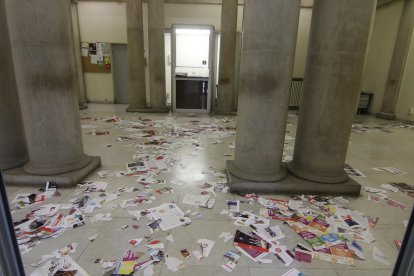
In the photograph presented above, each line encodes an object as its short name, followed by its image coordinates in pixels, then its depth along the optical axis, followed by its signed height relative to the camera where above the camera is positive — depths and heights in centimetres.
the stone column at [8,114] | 309 -62
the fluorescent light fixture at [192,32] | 825 +123
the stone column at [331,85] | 275 -12
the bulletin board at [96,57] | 953 +36
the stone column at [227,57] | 761 +42
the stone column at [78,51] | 905 +54
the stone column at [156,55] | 752 +40
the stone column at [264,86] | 269 -16
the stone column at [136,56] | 764 +35
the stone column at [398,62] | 774 +46
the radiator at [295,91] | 949 -65
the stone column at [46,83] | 274 -21
